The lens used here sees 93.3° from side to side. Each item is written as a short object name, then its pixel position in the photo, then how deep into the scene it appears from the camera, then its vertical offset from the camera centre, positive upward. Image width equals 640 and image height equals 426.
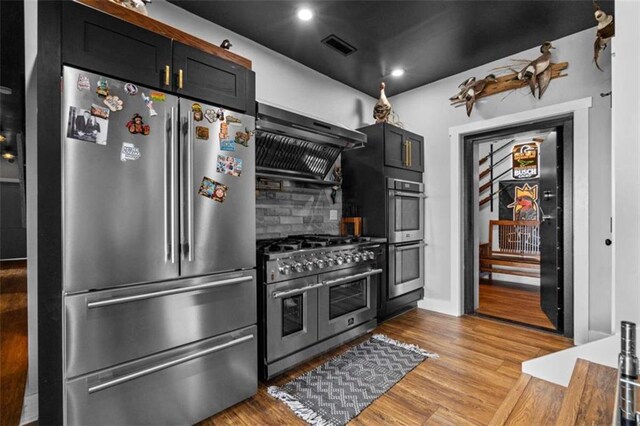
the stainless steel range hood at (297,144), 2.40 +0.67
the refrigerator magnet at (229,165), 1.81 +0.28
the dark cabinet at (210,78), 1.68 +0.80
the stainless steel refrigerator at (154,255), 1.36 -0.23
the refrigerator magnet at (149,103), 1.54 +0.56
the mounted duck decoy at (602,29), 2.30 +1.41
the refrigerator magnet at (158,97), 1.57 +0.61
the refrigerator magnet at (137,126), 1.50 +0.43
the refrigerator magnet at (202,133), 1.72 +0.45
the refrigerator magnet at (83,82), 1.36 +0.59
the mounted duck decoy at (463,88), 3.41 +1.40
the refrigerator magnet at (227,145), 1.83 +0.41
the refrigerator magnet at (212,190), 1.73 +0.13
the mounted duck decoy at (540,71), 2.90 +1.36
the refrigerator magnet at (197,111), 1.71 +0.57
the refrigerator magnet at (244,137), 1.91 +0.48
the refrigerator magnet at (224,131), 1.82 +0.49
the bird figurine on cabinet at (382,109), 3.65 +1.23
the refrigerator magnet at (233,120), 1.86 +0.57
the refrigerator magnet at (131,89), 1.49 +0.61
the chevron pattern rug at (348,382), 1.84 -1.22
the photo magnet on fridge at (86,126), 1.34 +0.39
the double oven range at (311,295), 2.12 -0.68
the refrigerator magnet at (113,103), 1.43 +0.52
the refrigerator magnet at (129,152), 1.47 +0.30
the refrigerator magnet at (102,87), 1.41 +0.59
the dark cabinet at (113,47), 1.35 +0.80
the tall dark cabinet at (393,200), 3.29 +0.12
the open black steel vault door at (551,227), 3.03 -0.19
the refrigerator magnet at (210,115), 1.76 +0.56
